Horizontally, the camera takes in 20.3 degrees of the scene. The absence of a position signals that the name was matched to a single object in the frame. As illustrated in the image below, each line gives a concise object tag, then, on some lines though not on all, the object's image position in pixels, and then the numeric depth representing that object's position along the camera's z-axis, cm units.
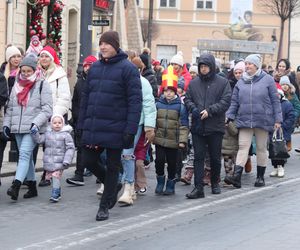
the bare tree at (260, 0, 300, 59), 4859
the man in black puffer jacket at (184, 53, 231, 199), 1116
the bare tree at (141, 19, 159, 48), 5688
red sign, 2672
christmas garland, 2098
